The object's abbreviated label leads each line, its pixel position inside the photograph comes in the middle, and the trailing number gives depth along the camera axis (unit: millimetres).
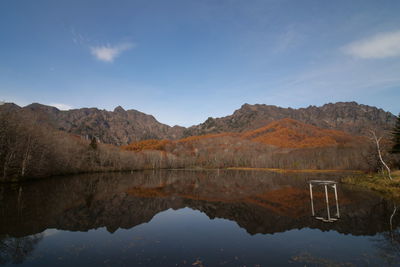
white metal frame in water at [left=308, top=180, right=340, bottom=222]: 18597
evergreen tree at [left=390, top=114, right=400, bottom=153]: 44312
